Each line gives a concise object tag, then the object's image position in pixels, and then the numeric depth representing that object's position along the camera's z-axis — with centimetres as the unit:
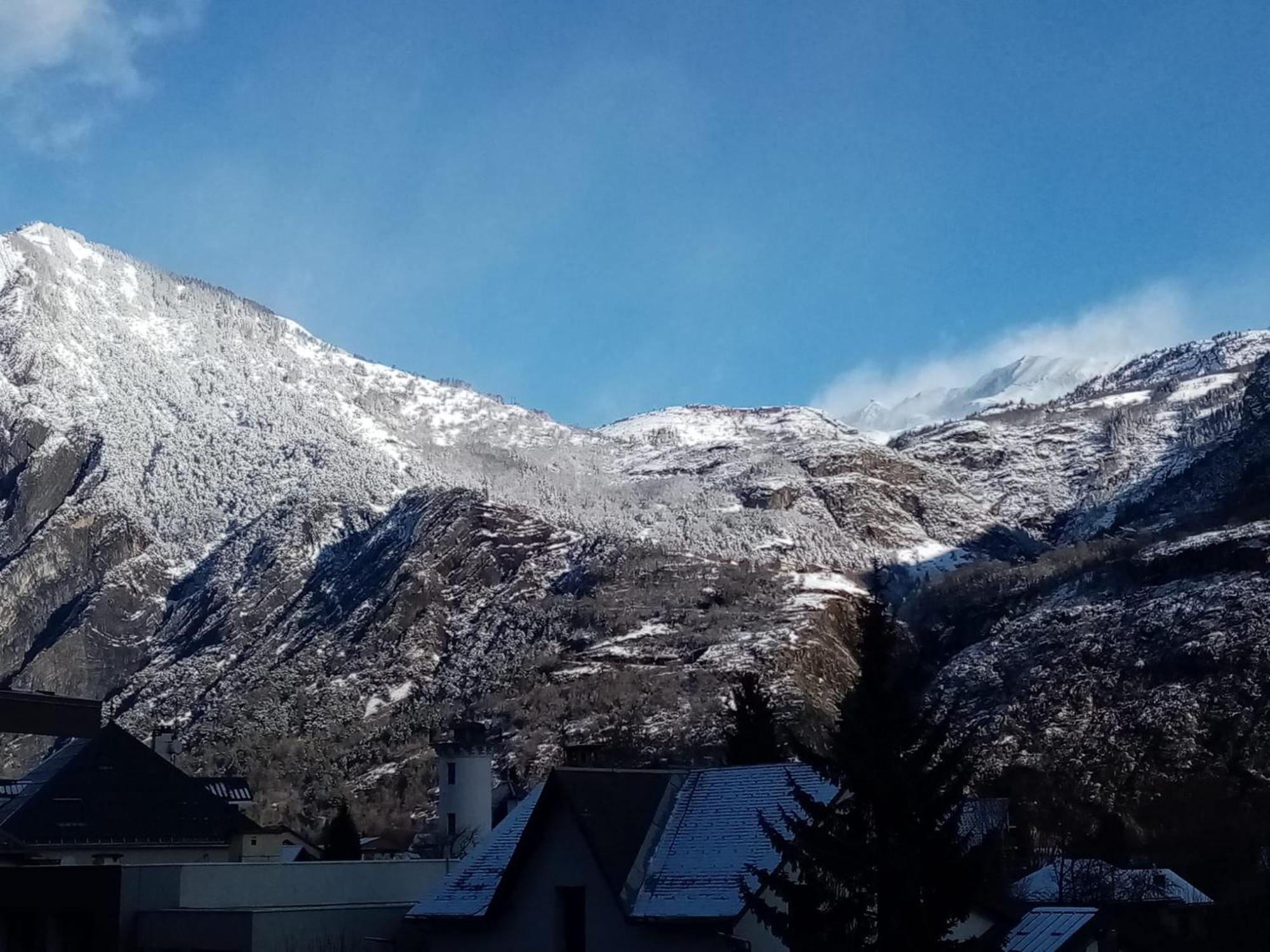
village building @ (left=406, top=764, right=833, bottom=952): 2866
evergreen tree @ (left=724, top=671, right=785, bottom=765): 4916
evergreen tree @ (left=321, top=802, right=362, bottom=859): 6525
